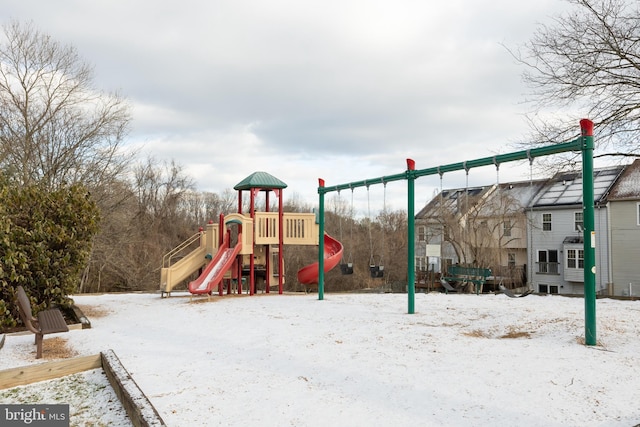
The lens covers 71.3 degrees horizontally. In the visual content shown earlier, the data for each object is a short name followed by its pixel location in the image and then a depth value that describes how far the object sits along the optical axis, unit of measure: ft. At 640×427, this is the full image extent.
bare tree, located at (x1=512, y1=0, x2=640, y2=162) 32.63
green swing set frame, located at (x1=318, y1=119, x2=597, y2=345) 21.01
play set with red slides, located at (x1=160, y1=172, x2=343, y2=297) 45.16
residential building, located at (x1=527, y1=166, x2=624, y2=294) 80.48
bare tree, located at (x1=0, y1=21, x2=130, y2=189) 56.03
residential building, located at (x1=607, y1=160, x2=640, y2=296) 76.38
